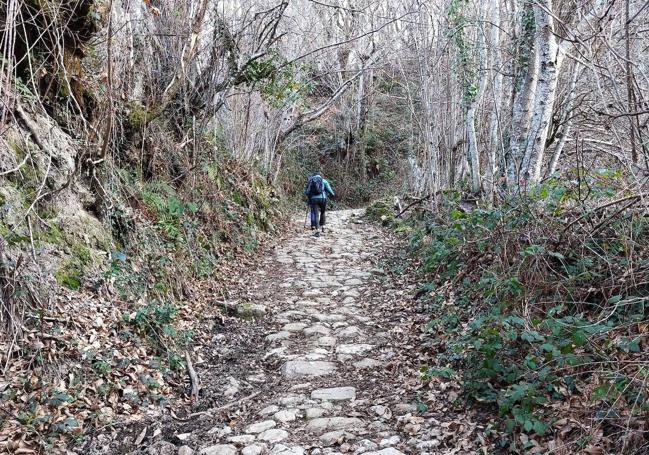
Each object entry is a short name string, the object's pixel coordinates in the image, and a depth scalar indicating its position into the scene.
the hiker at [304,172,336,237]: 12.06
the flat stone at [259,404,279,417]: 4.06
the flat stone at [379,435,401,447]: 3.47
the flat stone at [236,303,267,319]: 6.45
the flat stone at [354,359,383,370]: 4.92
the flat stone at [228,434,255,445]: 3.62
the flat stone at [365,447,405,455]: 3.34
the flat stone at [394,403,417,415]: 3.93
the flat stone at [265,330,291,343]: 5.70
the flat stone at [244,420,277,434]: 3.78
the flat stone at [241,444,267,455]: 3.46
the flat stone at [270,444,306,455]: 3.44
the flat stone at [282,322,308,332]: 5.99
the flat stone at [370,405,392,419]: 3.90
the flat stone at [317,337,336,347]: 5.53
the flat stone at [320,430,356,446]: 3.55
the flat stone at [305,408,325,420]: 3.95
